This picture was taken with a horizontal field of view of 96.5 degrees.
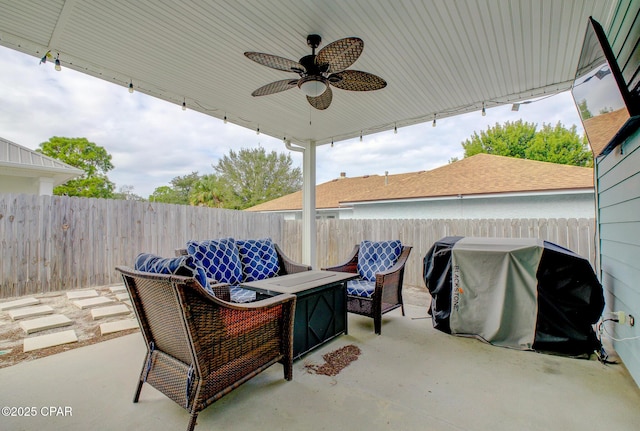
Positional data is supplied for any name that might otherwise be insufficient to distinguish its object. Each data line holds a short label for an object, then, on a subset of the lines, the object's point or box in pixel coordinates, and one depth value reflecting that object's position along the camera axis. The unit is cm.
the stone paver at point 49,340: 251
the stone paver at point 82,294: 393
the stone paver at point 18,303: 343
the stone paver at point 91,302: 360
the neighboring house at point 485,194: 594
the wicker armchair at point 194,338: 144
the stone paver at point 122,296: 398
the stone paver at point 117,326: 292
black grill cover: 241
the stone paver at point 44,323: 285
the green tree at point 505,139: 1565
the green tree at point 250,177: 1777
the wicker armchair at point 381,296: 296
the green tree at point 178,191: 2044
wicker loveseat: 311
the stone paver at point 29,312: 315
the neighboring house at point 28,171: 584
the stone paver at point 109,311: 331
